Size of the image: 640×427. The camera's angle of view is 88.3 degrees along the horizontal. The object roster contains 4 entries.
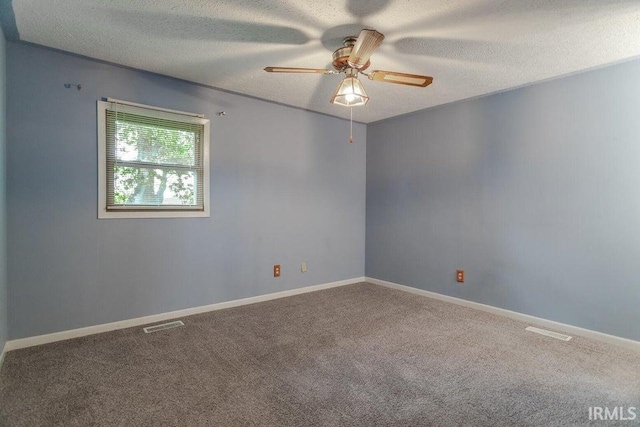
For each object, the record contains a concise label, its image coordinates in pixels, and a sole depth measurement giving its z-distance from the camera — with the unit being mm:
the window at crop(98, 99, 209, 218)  2797
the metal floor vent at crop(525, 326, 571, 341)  2765
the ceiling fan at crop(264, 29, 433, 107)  2150
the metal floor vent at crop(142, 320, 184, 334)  2828
